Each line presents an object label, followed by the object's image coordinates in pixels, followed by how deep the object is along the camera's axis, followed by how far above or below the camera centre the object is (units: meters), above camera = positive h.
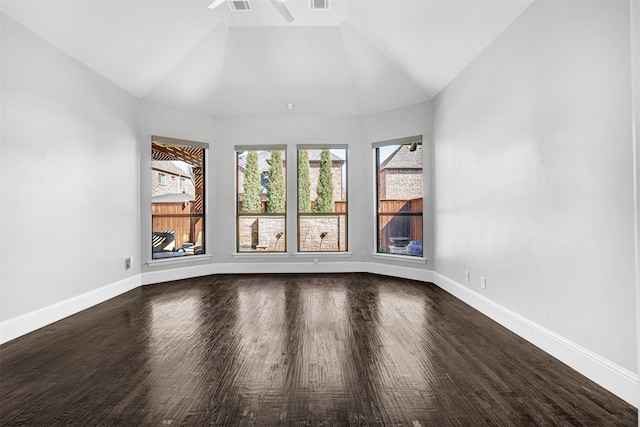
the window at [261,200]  6.29 +0.25
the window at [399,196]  5.70 +0.29
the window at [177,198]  5.57 +0.27
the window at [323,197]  6.29 +0.30
